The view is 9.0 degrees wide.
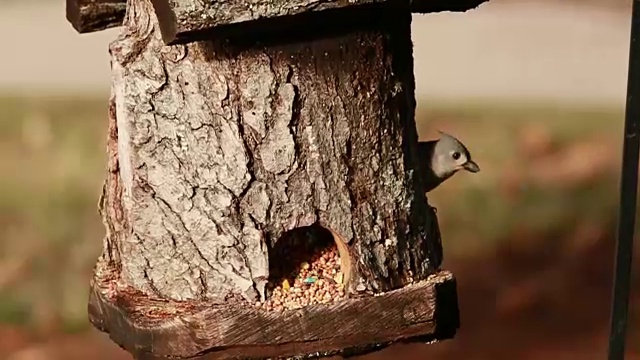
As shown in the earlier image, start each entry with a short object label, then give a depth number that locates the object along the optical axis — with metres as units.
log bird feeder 2.49
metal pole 2.45
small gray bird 2.61
